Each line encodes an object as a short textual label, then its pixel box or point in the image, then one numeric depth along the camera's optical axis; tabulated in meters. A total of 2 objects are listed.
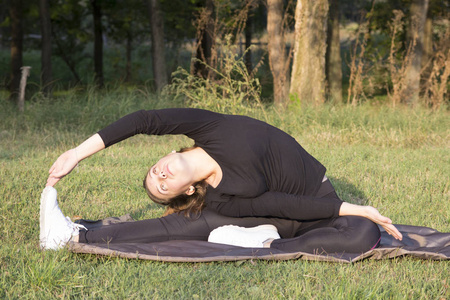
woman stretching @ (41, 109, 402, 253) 3.71
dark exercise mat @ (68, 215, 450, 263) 3.58
